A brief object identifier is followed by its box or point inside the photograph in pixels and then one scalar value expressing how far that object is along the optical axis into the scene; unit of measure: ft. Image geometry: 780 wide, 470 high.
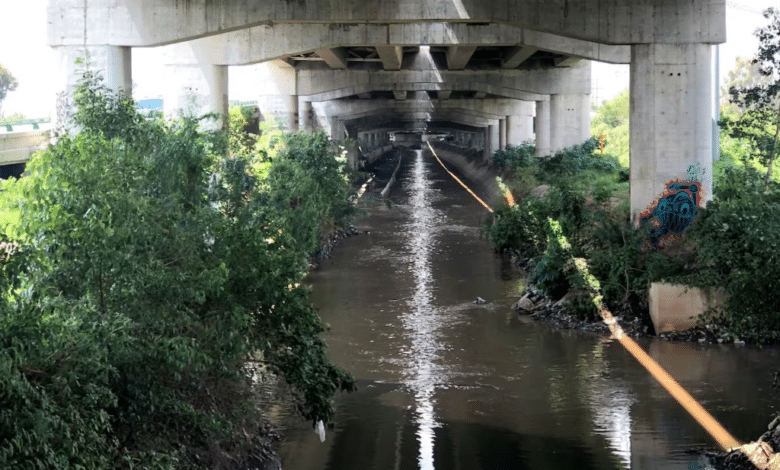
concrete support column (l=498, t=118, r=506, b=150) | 280.18
